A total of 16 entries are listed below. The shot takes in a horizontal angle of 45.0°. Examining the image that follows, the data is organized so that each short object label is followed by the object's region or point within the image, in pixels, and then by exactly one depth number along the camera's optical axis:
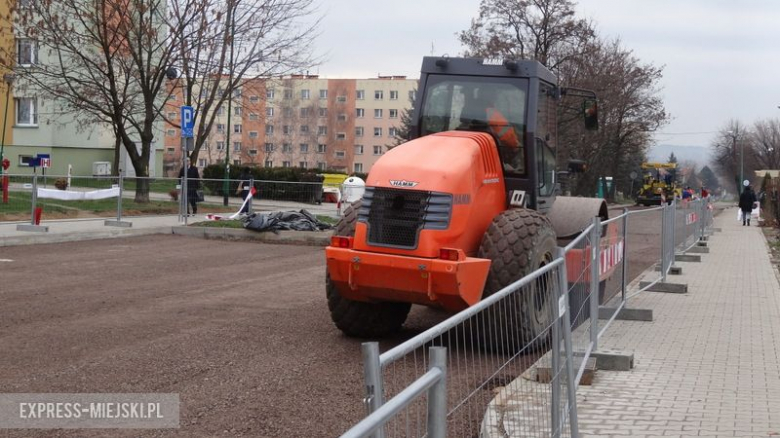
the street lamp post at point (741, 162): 111.16
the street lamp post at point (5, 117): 21.24
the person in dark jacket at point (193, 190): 27.20
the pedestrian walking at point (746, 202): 41.72
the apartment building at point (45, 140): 51.97
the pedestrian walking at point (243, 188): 27.52
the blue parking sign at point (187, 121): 24.88
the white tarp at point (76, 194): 22.25
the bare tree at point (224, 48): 30.14
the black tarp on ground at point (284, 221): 22.19
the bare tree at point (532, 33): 49.25
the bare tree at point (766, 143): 122.50
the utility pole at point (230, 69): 29.22
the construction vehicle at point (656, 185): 70.56
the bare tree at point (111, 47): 28.64
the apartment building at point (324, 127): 109.06
